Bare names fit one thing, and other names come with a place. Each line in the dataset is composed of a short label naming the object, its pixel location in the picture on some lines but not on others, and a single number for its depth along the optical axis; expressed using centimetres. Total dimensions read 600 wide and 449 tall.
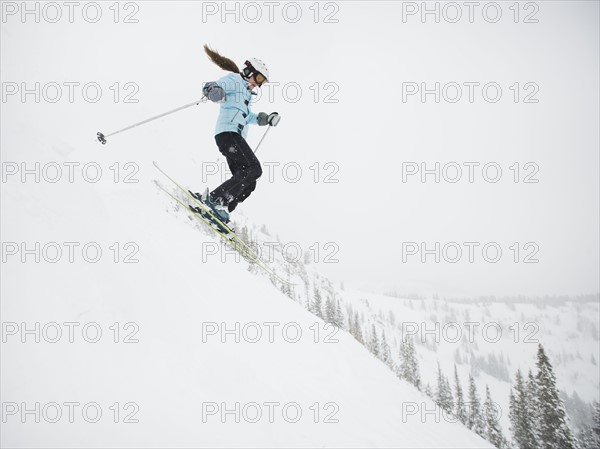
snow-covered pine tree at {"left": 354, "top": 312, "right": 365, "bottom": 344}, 5794
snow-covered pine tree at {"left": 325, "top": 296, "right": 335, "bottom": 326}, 4919
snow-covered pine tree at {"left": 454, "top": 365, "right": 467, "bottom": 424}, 4403
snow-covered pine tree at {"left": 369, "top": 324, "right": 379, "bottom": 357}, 5165
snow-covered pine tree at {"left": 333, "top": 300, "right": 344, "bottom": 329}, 4891
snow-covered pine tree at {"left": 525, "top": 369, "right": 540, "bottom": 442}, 2770
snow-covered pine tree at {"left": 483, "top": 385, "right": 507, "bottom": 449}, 3322
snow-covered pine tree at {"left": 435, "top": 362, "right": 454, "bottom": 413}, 4486
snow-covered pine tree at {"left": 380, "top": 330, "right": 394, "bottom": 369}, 5932
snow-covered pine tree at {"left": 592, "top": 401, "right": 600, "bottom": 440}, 2782
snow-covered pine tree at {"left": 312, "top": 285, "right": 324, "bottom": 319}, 4678
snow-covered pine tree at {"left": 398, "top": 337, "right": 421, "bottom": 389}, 5141
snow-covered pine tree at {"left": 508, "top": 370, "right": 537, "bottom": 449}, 2947
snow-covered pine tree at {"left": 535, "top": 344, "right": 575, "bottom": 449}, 2438
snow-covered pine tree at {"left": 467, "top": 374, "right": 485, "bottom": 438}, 3756
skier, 600
